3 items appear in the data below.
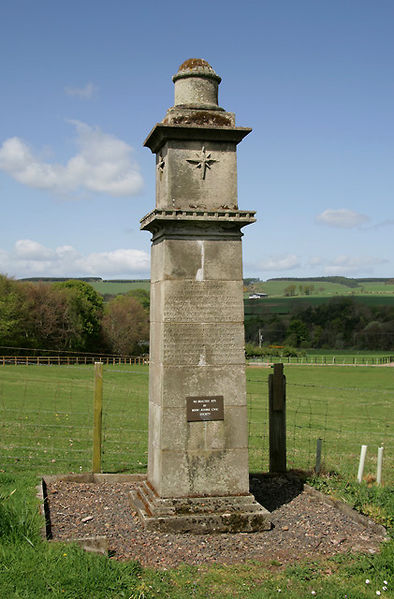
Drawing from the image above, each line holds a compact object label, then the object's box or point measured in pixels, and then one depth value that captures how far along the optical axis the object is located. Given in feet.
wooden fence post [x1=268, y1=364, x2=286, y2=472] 33.65
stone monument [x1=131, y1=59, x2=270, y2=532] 26.20
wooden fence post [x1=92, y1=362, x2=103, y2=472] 32.78
